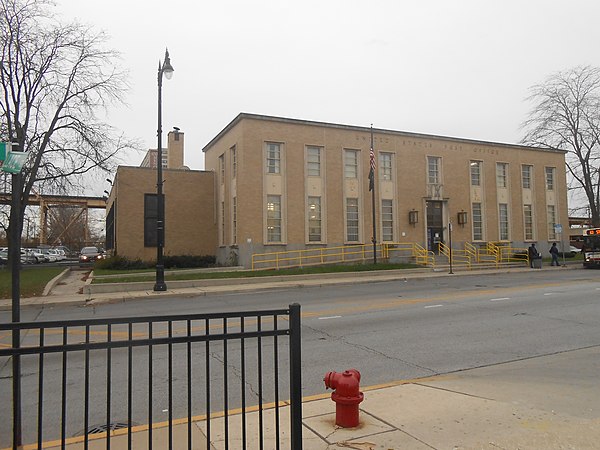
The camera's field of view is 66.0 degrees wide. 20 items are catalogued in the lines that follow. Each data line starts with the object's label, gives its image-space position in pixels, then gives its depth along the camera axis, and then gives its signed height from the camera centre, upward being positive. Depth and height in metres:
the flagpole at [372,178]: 26.61 +3.95
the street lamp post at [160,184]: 18.16 +2.77
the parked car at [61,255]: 59.11 -0.38
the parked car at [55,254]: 56.82 -0.24
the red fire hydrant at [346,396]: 4.25 -1.39
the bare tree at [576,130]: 42.66 +10.67
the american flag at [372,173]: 26.57 +4.26
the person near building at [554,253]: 32.38 -0.70
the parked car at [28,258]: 48.56 -0.55
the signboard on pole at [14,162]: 4.14 +0.82
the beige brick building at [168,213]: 30.84 +2.61
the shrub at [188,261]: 29.78 -0.73
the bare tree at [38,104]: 23.92 +8.38
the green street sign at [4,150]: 4.21 +0.95
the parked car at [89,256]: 35.92 -0.36
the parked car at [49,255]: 54.98 -0.34
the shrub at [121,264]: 28.11 -0.79
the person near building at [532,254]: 31.16 -0.69
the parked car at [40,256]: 51.79 -0.40
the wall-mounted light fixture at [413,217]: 31.76 +2.00
